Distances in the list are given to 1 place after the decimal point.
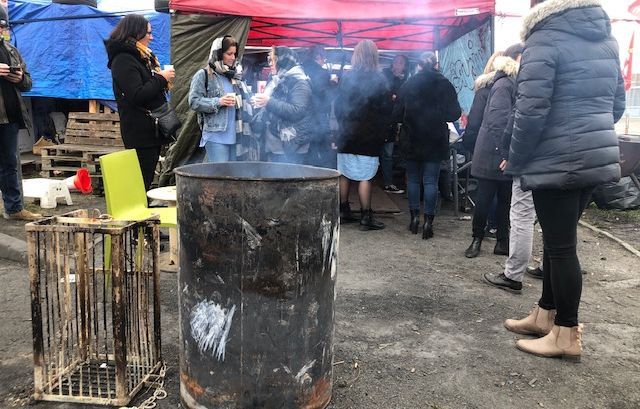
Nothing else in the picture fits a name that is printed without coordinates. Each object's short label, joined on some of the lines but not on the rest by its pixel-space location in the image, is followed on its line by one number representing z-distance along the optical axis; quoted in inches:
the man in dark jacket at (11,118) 203.9
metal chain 96.6
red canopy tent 238.8
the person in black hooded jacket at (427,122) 215.8
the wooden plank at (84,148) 309.9
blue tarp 356.2
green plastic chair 142.9
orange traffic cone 285.7
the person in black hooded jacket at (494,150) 180.5
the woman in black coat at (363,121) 218.2
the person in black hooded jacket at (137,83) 173.0
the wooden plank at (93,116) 342.2
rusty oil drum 83.1
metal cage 93.1
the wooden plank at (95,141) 334.3
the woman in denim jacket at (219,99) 198.6
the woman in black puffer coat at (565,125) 108.4
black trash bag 289.9
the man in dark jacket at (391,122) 239.9
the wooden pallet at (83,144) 316.3
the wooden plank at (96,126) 338.0
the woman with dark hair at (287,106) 207.8
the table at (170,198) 166.6
